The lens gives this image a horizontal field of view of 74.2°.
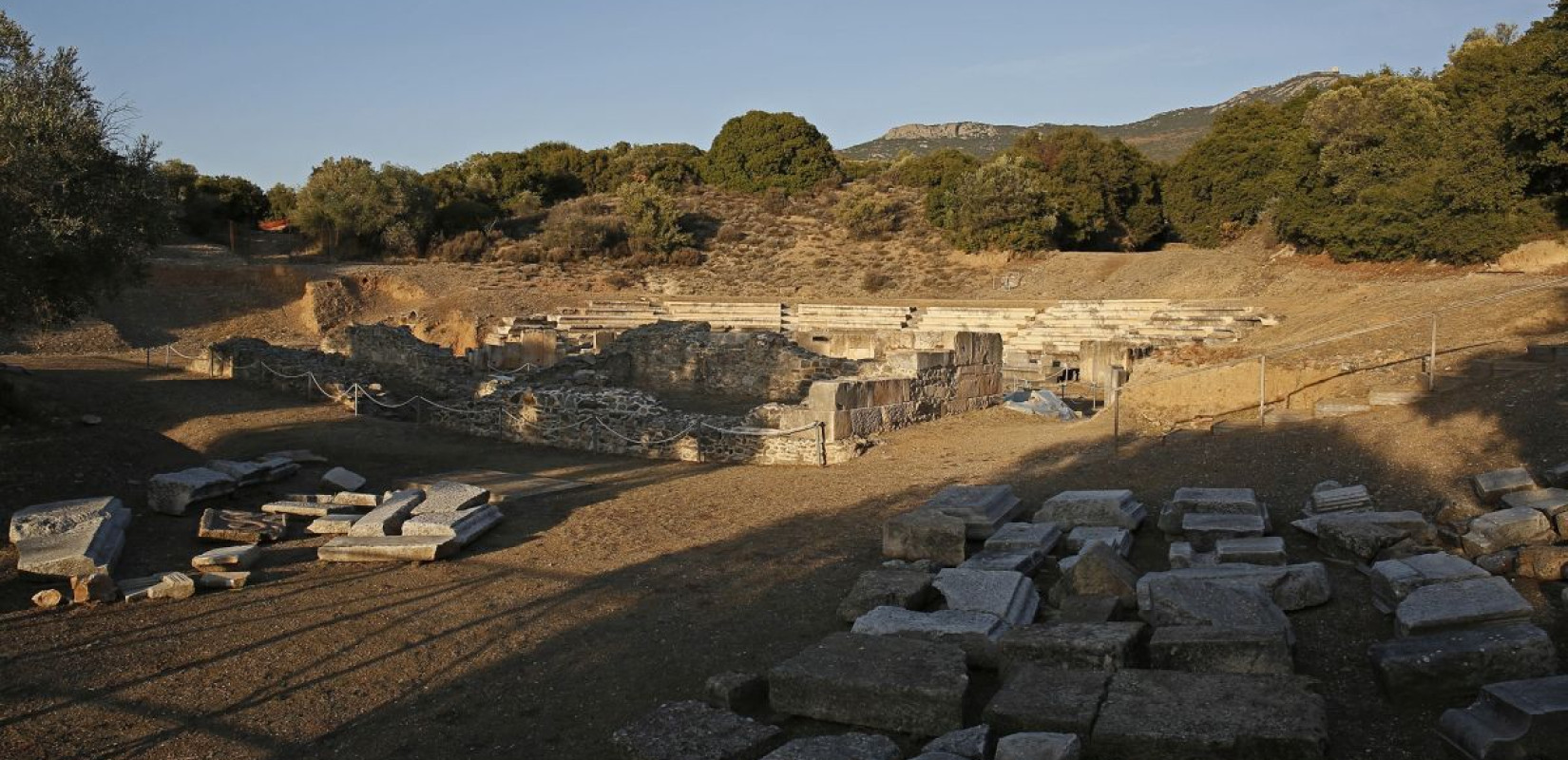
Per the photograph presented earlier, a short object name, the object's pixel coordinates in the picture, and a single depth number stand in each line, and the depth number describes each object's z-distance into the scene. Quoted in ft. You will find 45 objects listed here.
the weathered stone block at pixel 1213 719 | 14.57
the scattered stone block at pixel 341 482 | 38.06
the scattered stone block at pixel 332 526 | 31.97
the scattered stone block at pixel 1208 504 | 27.40
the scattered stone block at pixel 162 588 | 25.29
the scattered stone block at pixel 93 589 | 24.70
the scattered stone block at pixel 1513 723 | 13.88
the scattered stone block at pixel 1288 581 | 21.42
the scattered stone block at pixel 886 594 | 22.94
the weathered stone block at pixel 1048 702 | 15.81
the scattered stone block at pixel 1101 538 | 26.14
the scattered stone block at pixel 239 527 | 31.01
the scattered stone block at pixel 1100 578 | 22.12
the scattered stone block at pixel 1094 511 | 28.37
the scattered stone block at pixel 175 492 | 33.22
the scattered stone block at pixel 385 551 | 29.19
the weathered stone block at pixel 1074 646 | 18.29
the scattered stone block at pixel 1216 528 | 25.52
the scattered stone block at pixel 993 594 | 21.82
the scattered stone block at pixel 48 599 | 24.30
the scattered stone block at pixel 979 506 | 28.86
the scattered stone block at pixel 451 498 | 33.01
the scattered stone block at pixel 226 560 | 27.63
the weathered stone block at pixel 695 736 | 16.31
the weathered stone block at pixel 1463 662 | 16.25
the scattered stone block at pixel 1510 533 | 22.61
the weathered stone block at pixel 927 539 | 26.94
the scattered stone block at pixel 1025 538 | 26.40
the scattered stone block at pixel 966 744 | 15.26
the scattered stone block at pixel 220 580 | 26.40
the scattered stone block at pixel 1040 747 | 14.47
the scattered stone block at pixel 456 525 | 30.53
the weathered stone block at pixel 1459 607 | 18.07
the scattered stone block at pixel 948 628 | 19.94
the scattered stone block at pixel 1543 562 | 20.86
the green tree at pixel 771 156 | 177.99
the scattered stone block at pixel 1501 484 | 25.38
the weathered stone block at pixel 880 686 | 17.16
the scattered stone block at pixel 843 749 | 15.44
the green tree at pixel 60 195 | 36.65
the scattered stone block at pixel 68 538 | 25.71
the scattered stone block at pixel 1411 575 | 20.29
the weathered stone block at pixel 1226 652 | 17.60
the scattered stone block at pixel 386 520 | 30.94
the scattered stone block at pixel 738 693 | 18.56
